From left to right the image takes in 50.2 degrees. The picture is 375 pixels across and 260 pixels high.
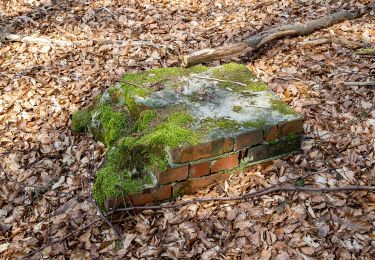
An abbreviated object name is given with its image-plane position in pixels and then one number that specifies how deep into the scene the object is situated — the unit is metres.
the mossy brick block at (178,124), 3.16
